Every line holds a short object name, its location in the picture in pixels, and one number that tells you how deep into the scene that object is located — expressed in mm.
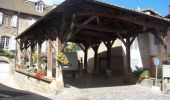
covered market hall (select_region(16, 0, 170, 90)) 5785
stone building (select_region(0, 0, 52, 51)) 14718
